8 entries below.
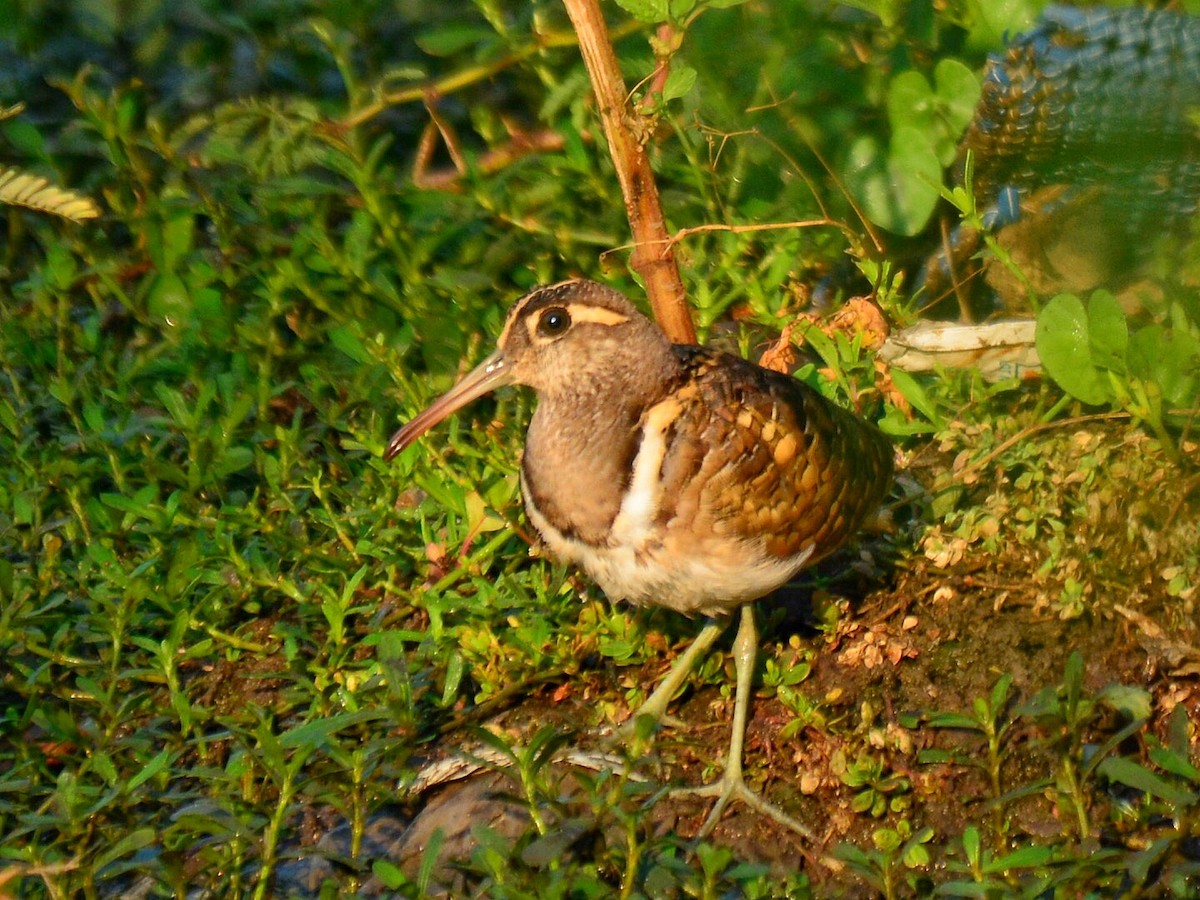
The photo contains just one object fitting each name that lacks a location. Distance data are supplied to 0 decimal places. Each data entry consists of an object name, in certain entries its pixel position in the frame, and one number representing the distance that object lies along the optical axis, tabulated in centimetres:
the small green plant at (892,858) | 486
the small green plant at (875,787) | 571
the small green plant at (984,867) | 469
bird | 565
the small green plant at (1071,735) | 508
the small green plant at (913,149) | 716
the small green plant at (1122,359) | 594
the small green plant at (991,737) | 531
